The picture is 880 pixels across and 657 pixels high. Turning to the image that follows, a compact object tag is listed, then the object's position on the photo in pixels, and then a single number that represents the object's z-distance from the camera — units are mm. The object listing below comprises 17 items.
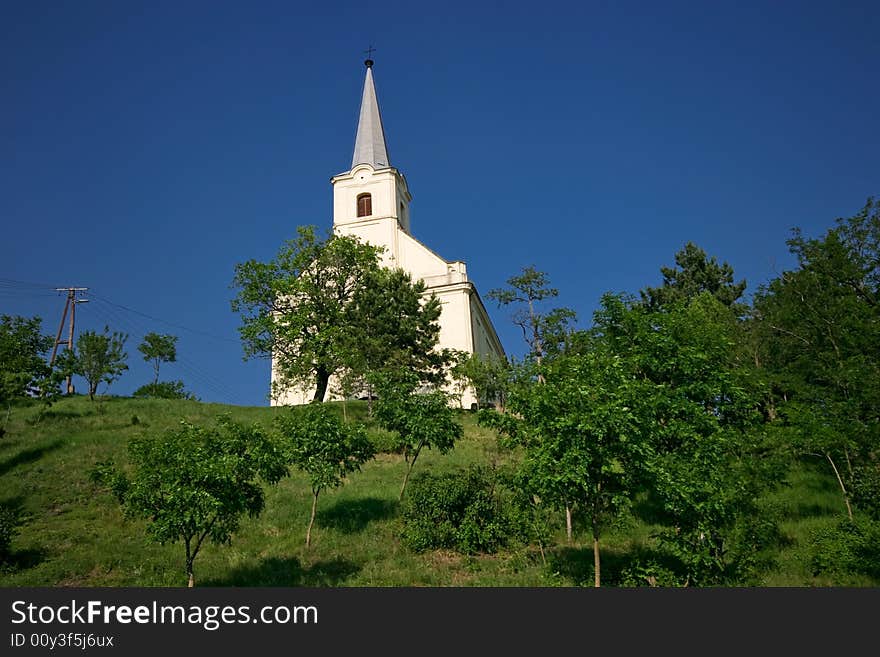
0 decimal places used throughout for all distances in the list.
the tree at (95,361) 36406
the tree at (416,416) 19250
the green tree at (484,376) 28130
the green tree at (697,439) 12508
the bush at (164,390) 57856
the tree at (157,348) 49625
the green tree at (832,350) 17844
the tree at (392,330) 31109
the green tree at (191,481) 12188
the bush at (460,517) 15898
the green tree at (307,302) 33406
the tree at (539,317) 35397
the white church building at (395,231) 45281
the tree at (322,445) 16500
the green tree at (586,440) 11414
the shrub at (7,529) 14868
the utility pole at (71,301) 45038
